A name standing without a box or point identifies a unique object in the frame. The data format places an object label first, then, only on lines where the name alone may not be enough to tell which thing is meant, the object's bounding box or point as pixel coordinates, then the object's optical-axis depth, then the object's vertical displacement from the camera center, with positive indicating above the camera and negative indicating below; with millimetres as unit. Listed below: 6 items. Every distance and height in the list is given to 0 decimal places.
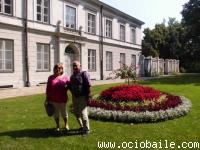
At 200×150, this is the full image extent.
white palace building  11414 +2753
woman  4495 -461
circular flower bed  5317 -1059
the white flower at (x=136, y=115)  5253 -1261
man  4387 -472
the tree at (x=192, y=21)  19072 +5690
